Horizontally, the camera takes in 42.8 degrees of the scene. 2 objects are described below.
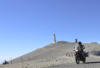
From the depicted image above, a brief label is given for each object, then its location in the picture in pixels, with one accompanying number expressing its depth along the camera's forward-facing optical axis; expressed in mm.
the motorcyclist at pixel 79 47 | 11379
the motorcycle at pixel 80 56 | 11201
